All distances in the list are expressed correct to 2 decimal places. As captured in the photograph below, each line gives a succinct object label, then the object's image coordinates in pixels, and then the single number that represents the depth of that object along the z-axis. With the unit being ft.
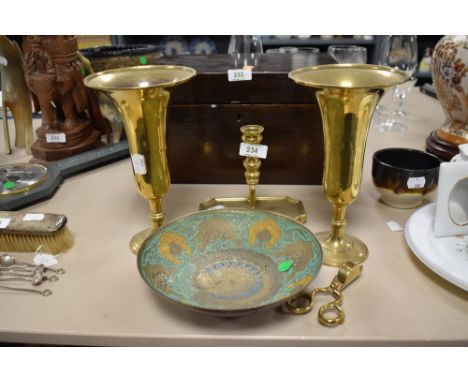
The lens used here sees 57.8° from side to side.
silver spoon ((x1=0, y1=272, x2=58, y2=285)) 2.34
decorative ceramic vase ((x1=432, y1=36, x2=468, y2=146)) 3.23
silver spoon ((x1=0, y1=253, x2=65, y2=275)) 2.44
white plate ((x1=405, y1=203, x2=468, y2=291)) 2.10
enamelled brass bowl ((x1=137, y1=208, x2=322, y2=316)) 2.08
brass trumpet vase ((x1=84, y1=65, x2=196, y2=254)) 2.27
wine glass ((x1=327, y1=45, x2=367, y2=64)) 4.46
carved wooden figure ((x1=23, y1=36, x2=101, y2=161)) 3.48
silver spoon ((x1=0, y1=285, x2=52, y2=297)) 2.25
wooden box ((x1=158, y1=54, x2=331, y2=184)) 3.04
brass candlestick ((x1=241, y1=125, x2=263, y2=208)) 2.66
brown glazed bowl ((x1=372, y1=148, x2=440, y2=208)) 2.80
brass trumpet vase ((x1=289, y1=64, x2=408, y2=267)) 2.09
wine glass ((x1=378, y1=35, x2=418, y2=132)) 4.04
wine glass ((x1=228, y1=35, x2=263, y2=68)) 3.17
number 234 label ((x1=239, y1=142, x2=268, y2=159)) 2.71
